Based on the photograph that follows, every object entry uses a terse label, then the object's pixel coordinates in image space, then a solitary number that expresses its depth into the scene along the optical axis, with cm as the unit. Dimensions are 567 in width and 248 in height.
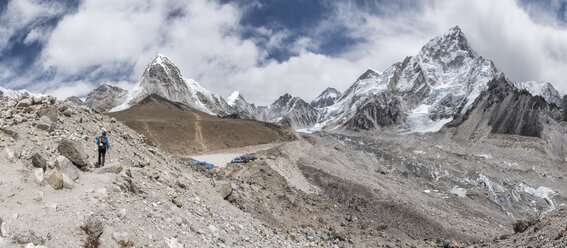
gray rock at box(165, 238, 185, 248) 1065
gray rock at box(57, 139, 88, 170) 1256
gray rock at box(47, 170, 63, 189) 1050
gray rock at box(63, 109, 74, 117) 1605
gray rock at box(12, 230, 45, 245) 780
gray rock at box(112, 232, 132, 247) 950
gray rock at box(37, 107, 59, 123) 1449
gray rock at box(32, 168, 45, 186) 1038
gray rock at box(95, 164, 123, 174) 1280
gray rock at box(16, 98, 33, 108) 1437
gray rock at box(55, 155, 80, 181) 1145
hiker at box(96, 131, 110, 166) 1366
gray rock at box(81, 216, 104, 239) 916
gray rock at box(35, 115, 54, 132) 1351
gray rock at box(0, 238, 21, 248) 741
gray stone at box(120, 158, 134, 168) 1541
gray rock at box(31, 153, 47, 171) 1130
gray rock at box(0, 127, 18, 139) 1216
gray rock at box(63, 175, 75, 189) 1075
